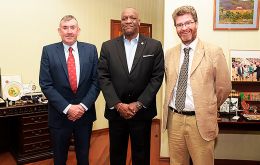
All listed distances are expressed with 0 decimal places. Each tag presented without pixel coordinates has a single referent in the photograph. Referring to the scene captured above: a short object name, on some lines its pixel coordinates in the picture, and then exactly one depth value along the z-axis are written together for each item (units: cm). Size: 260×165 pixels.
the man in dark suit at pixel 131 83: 226
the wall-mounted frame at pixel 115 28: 472
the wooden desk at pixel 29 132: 334
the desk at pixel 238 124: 273
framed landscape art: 300
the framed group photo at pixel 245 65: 304
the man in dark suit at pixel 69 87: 230
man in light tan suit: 200
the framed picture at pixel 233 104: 303
